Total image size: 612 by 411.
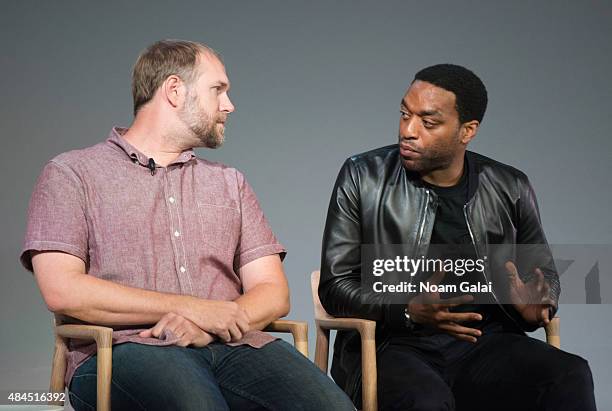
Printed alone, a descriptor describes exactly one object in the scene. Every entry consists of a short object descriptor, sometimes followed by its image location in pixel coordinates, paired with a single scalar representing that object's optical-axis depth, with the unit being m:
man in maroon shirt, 5.50
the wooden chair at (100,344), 5.35
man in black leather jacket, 6.34
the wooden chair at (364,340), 6.25
